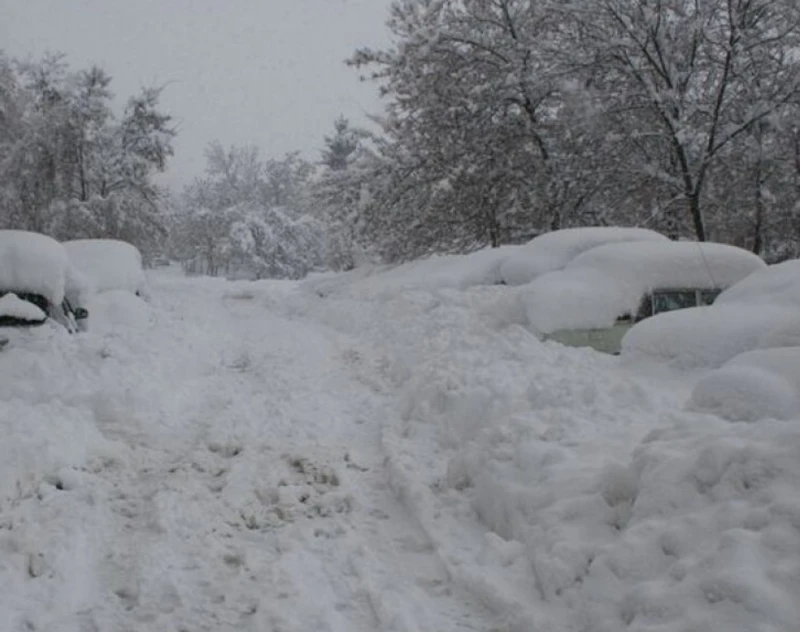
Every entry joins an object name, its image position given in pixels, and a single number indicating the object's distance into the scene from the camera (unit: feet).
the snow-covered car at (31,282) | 27.32
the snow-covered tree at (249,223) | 167.84
